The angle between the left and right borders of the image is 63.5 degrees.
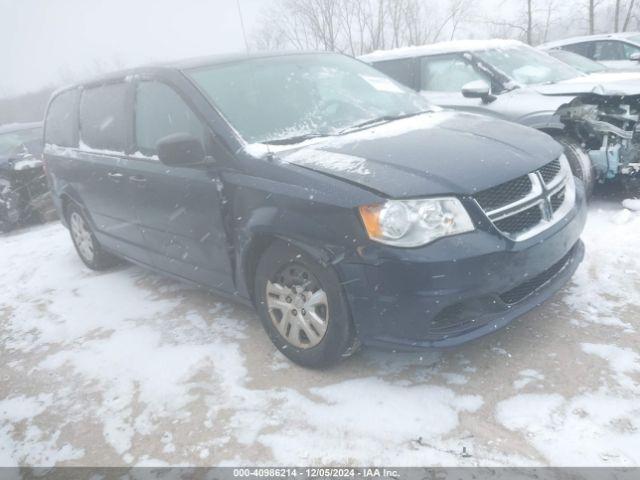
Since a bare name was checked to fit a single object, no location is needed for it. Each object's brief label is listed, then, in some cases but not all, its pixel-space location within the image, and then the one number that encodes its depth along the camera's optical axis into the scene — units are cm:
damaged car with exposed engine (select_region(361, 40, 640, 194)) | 453
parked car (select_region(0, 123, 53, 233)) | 785
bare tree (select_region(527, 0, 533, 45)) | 2612
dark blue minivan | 237
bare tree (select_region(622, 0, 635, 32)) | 2302
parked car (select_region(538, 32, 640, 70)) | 959
